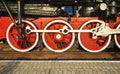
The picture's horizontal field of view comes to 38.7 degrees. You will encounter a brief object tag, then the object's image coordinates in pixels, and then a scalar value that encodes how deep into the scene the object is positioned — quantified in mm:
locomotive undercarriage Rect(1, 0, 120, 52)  4239
